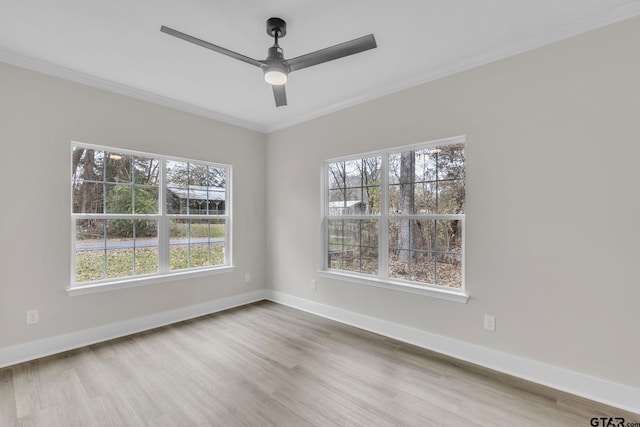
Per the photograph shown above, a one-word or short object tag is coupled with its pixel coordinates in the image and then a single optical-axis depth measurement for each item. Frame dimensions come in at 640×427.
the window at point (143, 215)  3.06
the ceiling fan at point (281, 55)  1.91
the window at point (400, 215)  2.86
